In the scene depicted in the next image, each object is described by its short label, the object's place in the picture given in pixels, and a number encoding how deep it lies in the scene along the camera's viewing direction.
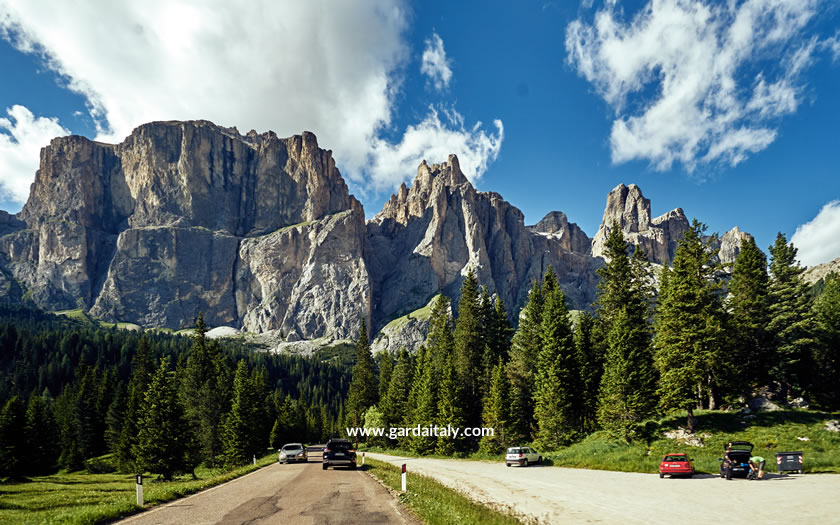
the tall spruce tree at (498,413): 46.38
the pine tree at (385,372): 81.22
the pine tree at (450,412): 50.00
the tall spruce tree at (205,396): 58.31
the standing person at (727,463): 23.61
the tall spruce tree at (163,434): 39.72
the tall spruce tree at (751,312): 48.22
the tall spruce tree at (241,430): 49.97
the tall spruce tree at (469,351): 55.69
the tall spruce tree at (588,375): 45.06
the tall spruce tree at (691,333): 35.34
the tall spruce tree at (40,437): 61.11
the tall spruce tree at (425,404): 52.91
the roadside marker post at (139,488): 15.96
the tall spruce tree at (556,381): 41.44
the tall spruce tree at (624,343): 36.78
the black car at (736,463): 23.27
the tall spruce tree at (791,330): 48.69
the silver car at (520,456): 36.66
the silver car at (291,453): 42.03
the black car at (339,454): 31.36
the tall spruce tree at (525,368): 50.03
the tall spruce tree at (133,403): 59.53
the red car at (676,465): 24.83
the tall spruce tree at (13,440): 54.62
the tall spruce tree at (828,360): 48.00
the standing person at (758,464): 22.94
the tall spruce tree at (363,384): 83.62
